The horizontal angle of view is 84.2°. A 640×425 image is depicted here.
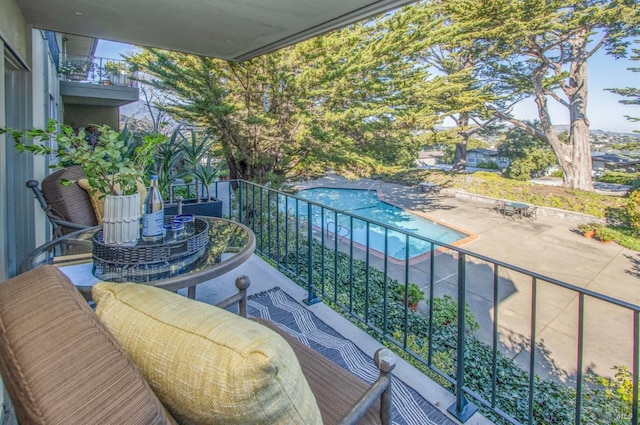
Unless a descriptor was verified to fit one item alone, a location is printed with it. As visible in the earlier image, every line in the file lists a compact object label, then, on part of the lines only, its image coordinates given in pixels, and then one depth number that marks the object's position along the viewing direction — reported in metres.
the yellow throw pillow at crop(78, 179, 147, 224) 2.57
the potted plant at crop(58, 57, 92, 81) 7.52
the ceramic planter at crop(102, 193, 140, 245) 1.54
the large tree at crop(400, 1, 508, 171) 8.57
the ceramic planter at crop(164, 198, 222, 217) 4.17
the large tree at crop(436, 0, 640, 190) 12.58
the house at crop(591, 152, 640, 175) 15.83
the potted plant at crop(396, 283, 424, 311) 5.60
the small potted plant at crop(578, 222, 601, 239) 12.15
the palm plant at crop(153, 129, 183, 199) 3.43
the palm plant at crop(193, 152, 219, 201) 4.22
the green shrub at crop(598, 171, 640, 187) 13.74
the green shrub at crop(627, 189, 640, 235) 11.68
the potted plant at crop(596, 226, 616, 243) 11.62
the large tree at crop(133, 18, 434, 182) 7.83
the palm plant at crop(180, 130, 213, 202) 3.89
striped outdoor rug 1.61
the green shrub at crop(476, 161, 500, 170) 20.81
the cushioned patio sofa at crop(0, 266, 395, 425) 0.47
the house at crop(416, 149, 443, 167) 22.30
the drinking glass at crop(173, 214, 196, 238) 1.92
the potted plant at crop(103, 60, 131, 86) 8.27
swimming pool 12.11
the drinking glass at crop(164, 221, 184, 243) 1.78
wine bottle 1.70
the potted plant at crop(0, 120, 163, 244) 1.43
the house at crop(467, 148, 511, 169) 20.80
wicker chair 2.36
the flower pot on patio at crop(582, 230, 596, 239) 12.13
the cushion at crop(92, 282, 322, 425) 0.55
